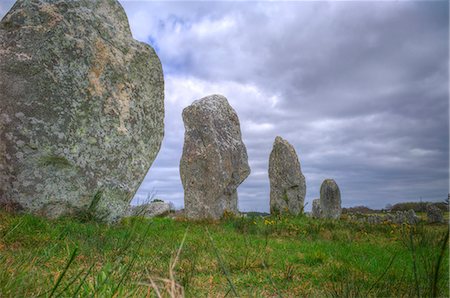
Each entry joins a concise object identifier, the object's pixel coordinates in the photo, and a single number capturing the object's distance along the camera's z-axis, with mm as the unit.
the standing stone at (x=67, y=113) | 7438
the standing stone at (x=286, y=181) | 20359
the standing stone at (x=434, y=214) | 23120
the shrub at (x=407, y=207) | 34138
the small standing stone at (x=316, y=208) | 24947
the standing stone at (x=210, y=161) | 14297
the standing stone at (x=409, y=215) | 19023
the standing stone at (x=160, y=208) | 21284
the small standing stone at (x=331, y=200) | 22062
